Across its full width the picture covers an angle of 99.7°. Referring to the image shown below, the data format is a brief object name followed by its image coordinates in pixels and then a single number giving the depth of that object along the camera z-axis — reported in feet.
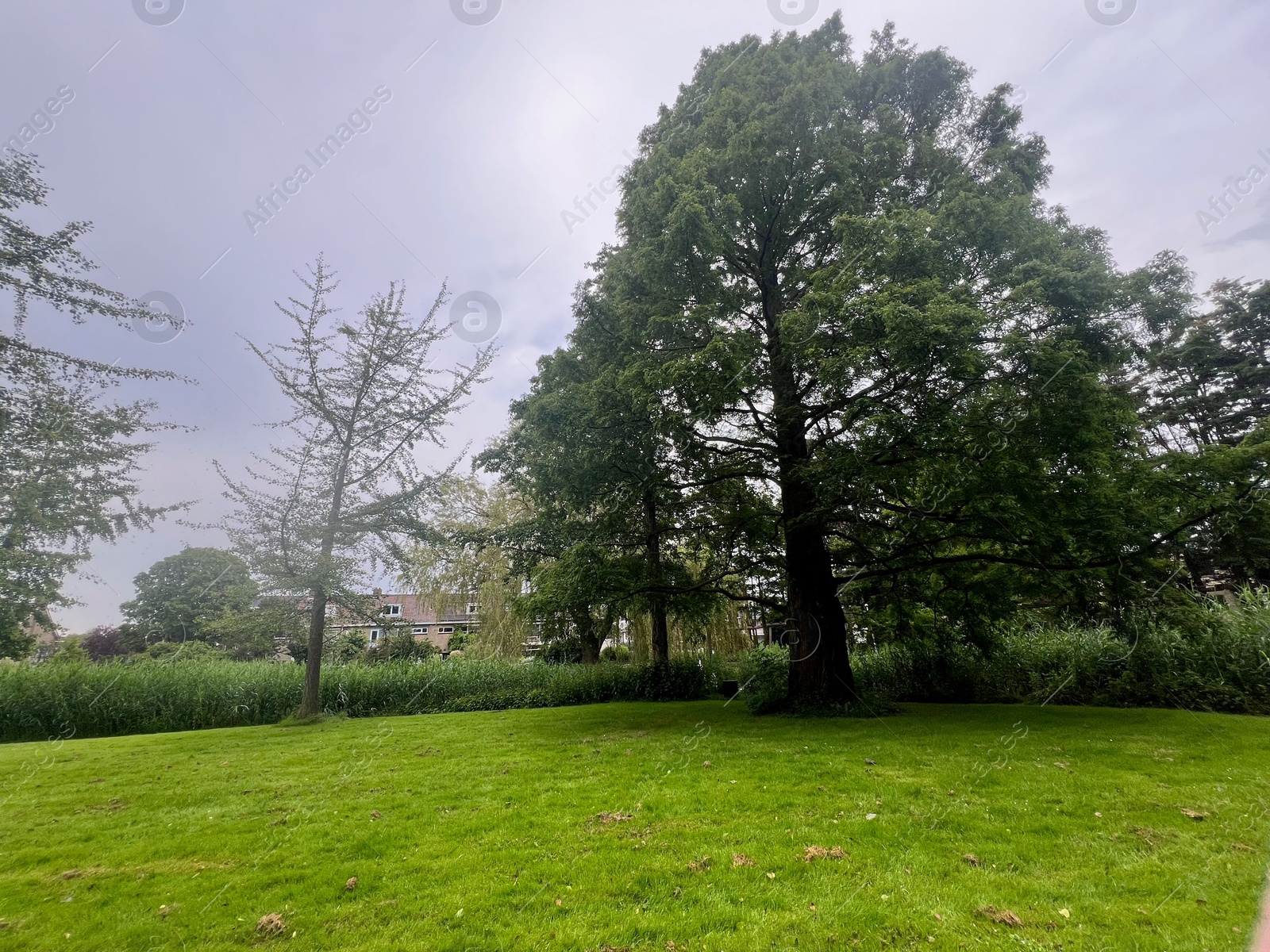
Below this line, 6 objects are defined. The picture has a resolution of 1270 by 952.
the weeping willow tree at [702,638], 73.09
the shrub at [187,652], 58.85
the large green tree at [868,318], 29.91
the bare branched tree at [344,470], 42.68
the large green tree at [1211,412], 31.55
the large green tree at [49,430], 20.12
